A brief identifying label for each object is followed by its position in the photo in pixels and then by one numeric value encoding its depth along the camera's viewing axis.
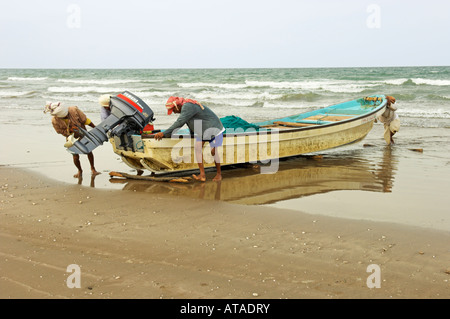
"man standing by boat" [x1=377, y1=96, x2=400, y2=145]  10.17
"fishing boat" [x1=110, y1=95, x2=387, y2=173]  6.87
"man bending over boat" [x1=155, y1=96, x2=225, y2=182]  6.55
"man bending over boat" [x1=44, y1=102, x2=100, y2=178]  6.73
